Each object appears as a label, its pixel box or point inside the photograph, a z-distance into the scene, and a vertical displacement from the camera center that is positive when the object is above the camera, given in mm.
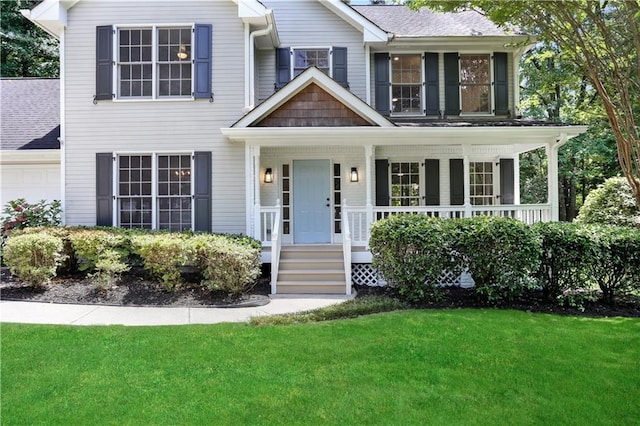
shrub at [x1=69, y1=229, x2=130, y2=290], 6926 -690
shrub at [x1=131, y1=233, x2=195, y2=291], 7031 -745
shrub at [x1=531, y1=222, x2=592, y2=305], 6453 -786
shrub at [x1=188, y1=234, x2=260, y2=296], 6836 -876
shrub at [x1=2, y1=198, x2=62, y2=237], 8484 +37
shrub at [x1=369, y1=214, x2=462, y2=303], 6469 -707
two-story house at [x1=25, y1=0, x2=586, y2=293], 8406 +1773
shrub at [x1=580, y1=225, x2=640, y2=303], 6430 -786
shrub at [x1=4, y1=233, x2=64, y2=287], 6918 -730
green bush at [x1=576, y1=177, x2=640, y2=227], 9812 +172
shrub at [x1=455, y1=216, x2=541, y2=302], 6344 -683
